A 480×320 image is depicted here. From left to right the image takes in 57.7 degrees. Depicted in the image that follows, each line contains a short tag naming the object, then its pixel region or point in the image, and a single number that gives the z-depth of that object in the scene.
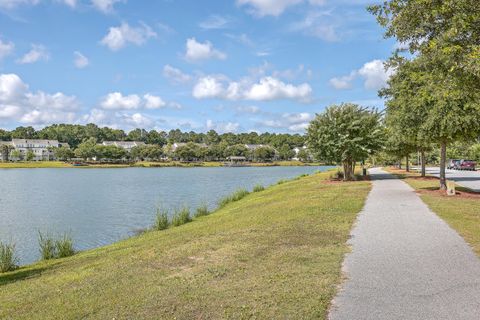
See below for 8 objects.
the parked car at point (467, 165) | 58.84
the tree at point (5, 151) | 155.50
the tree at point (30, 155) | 158.62
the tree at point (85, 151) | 153.75
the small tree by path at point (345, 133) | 34.03
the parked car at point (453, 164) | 62.99
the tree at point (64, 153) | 159.00
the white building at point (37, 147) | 179.31
